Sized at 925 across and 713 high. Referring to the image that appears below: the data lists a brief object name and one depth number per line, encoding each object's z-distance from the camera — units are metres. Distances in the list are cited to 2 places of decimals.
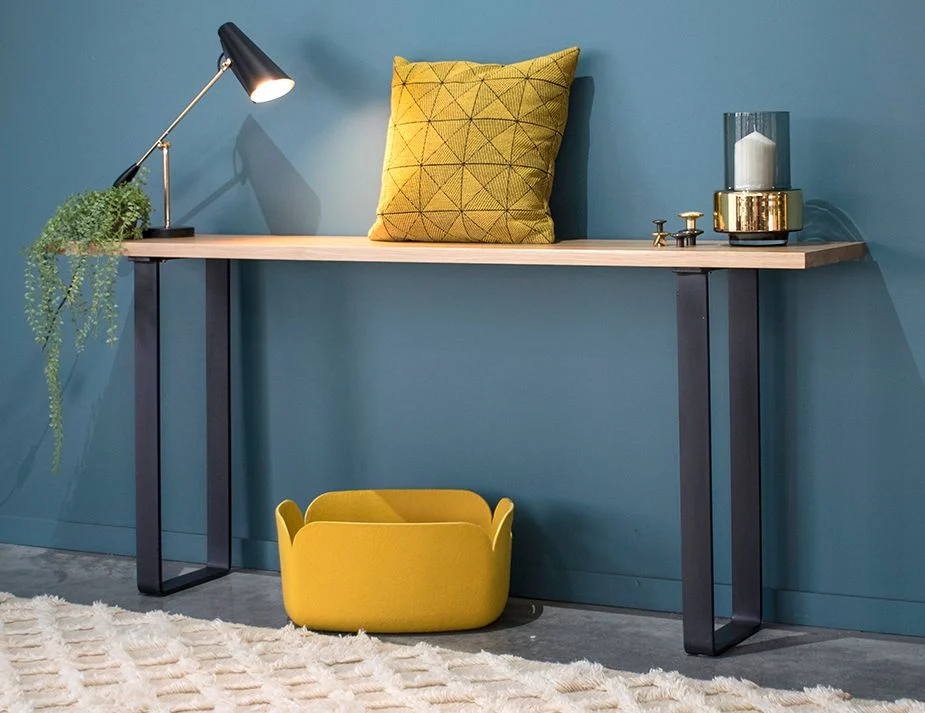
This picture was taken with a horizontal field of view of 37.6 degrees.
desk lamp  2.97
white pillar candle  2.57
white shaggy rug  2.38
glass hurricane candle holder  2.55
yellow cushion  2.78
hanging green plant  2.95
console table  2.52
